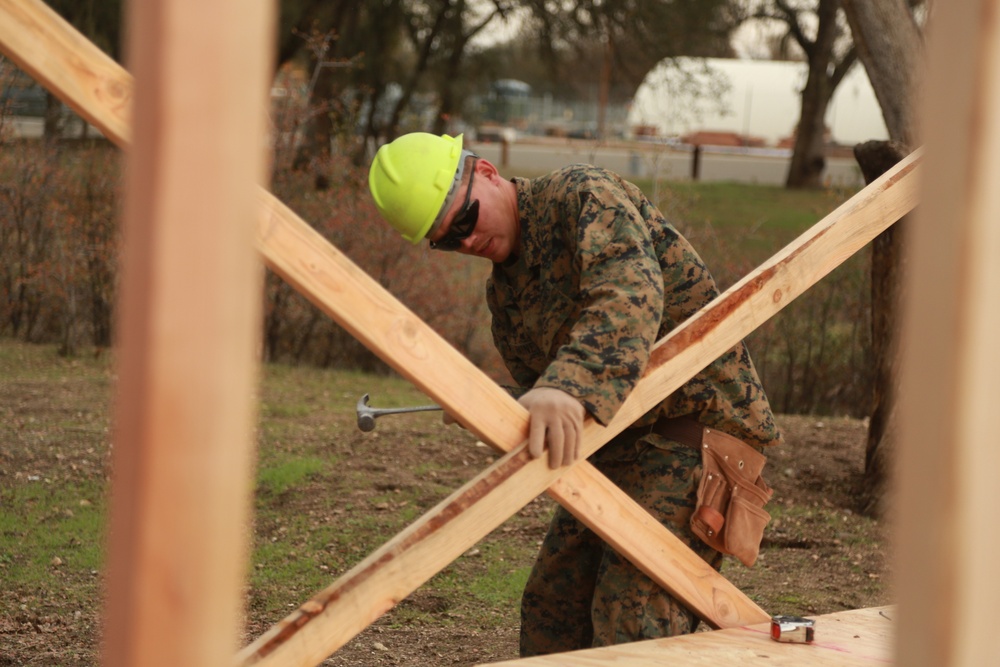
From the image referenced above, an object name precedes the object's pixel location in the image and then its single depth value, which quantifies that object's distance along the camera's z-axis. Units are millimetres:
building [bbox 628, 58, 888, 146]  17859
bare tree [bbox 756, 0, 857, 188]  21359
